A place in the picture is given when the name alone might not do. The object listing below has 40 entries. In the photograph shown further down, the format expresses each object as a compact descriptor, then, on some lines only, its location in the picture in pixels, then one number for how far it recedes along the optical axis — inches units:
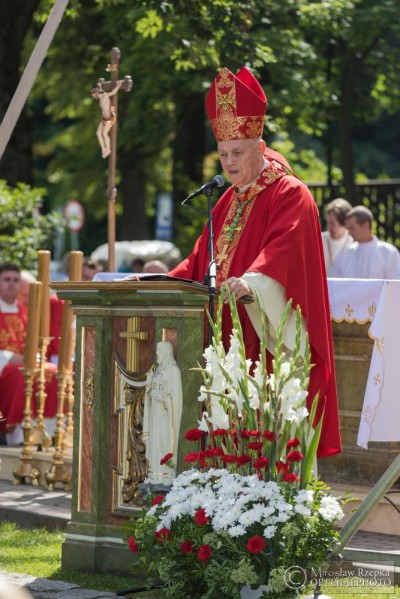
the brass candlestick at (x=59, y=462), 641.6
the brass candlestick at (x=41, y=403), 679.7
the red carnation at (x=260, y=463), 357.6
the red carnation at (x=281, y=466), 361.5
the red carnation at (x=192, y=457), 368.2
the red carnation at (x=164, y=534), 364.8
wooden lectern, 432.0
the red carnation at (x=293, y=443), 362.0
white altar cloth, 519.8
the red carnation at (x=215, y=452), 370.2
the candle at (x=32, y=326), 654.5
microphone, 406.0
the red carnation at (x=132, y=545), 373.3
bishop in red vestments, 431.0
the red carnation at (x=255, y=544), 344.7
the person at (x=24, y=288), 848.1
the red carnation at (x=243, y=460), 364.0
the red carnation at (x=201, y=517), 353.5
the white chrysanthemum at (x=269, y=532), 347.8
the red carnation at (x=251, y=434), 362.0
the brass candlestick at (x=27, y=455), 663.7
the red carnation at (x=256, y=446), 359.1
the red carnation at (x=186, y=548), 358.6
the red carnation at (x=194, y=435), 372.8
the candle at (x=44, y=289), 644.2
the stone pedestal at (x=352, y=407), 553.5
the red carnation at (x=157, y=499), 379.7
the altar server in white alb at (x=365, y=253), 797.6
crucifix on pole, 670.4
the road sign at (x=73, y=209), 1535.5
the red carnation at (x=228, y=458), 364.8
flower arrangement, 352.5
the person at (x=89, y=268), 845.5
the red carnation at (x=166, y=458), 391.3
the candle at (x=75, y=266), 631.8
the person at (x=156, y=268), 887.7
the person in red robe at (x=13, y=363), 775.6
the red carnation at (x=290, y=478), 360.7
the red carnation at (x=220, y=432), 370.2
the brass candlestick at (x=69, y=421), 687.4
